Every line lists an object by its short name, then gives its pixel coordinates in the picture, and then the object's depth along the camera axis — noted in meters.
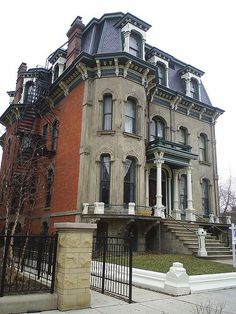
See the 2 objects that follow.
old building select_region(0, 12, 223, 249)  17.19
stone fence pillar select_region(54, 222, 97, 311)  6.03
